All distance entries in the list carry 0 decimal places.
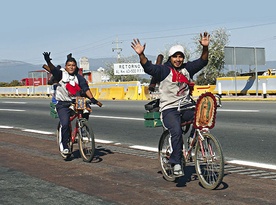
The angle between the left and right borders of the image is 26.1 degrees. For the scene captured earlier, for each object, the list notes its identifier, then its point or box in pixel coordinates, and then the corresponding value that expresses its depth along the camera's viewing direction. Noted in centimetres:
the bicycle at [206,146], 704
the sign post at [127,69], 8431
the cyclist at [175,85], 755
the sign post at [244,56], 3484
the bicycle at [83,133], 993
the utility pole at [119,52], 14119
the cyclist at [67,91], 1020
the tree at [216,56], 9252
